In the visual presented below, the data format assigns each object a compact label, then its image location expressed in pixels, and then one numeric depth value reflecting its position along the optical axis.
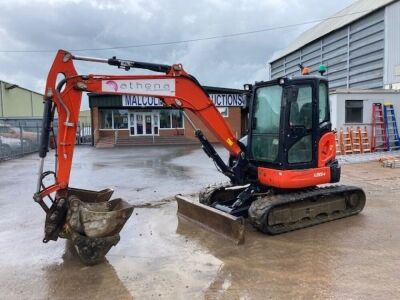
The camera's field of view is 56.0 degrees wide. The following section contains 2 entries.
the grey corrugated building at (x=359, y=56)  16.19
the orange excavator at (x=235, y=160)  4.95
